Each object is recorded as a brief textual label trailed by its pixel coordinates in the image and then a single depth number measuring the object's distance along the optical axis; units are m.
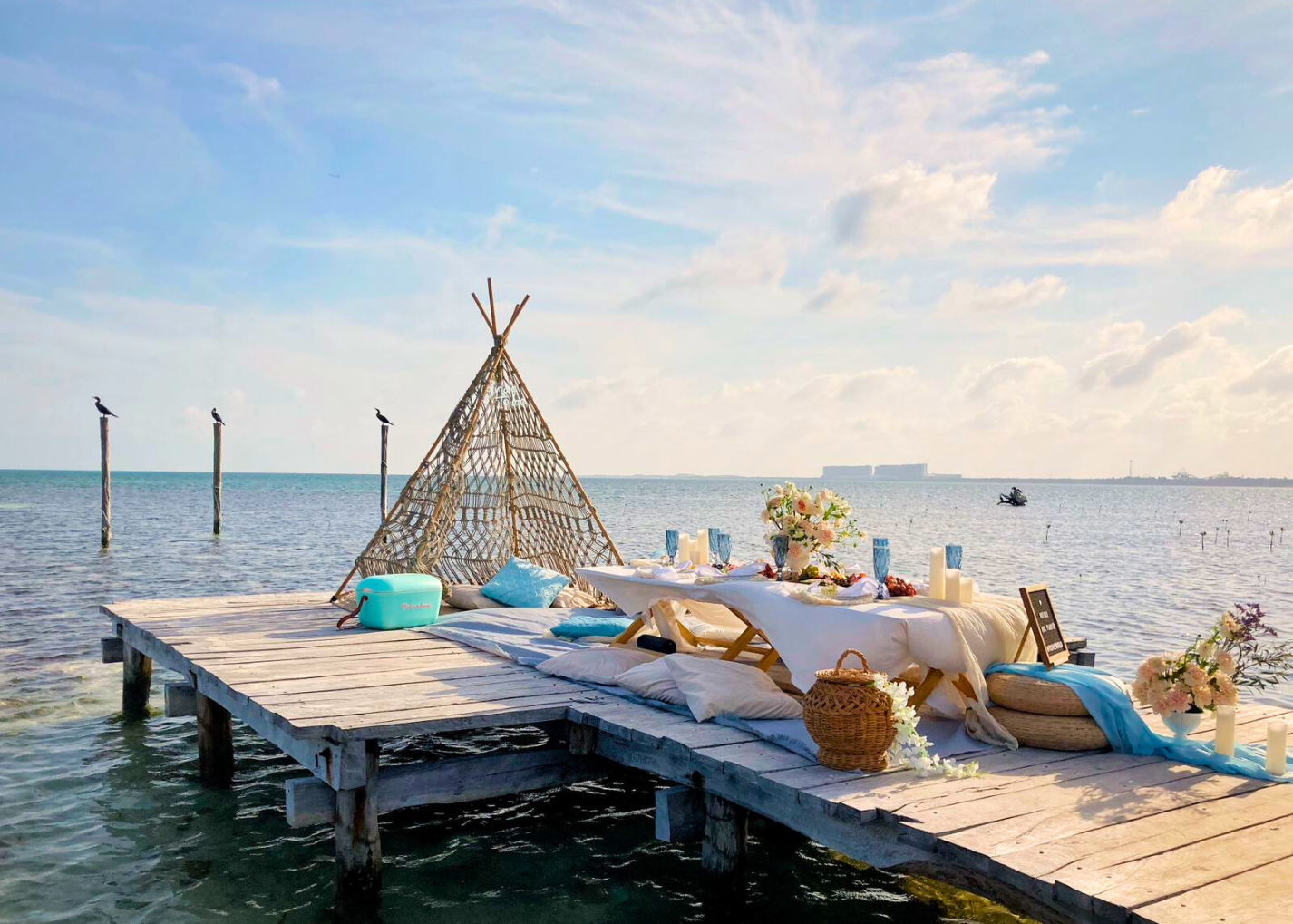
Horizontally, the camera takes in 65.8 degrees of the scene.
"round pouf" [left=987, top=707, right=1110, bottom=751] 4.09
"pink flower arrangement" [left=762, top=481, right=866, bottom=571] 4.78
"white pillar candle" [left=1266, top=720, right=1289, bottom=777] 3.77
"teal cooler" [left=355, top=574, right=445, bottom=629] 6.85
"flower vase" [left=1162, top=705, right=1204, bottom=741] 4.05
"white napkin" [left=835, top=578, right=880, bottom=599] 4.37
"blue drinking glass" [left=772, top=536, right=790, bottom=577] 4.86
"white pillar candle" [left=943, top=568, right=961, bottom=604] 4.42
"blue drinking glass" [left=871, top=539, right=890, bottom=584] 4.53
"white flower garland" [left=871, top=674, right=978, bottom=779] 3.63
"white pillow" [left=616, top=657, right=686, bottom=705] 4.61
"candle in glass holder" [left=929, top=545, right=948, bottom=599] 4.45
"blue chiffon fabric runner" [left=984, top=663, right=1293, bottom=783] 3.99
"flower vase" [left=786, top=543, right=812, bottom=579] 4.81
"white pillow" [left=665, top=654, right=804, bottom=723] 4.33
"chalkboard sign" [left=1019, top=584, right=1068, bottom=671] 4.31
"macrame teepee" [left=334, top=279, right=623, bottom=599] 8.62
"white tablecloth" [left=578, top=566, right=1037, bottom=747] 4.05
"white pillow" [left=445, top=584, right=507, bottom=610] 7.82
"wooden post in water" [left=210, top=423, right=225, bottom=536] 22.34
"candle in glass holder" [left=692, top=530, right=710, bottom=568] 5.71
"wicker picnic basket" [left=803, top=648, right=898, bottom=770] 3.58
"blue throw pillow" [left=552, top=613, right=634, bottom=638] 6.38
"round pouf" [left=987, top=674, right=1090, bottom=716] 4.11
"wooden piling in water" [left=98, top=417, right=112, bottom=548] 20.11
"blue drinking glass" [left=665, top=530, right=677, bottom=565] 5.94
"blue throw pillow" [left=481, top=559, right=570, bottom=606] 7.86
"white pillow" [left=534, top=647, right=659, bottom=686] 5.09
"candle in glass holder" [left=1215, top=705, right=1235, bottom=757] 3.91
